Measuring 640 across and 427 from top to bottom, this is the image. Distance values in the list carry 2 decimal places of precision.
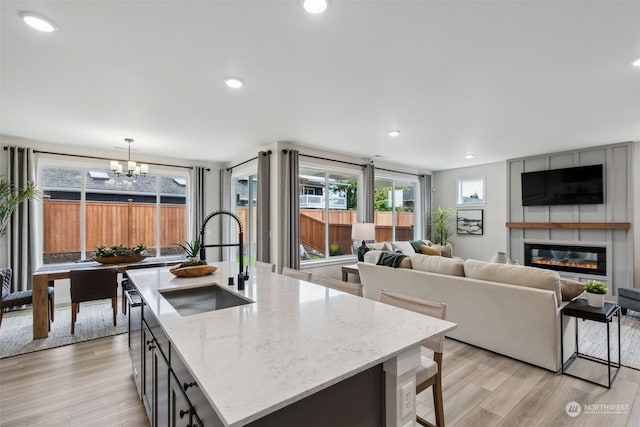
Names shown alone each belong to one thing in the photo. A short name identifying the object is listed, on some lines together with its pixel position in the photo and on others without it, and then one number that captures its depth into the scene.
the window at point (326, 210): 5.39
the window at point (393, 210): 6.77
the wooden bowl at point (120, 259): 3.97
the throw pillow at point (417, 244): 6.04
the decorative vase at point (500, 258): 3.89
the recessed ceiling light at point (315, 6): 1.70
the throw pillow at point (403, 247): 5.75
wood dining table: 3.36
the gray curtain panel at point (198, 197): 6.08
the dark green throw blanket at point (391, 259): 3.67
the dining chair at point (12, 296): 3.36
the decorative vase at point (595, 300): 2.50
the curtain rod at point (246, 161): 4.86
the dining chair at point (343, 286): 2.01
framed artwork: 6.69
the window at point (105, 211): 4.99
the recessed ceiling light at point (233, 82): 2.63
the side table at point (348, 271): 4.87
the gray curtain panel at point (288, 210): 4.71
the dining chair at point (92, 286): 3.49
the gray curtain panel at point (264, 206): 4.87
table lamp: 5.20
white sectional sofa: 2.55
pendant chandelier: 4.25
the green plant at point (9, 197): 3.96
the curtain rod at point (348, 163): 5.11
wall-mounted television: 5.01
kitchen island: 0.83
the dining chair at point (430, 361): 1.61
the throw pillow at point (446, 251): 6.19
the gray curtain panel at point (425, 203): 7.22
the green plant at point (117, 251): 4.01
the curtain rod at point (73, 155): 4.57
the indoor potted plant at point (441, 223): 7.06
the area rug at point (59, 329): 3.19
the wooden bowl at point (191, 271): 2.36
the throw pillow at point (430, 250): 5.89
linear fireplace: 5.01
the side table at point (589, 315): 2.36
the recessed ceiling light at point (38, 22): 1.79
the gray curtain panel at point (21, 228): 4.30
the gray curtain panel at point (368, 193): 5.88
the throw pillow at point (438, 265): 3.16
